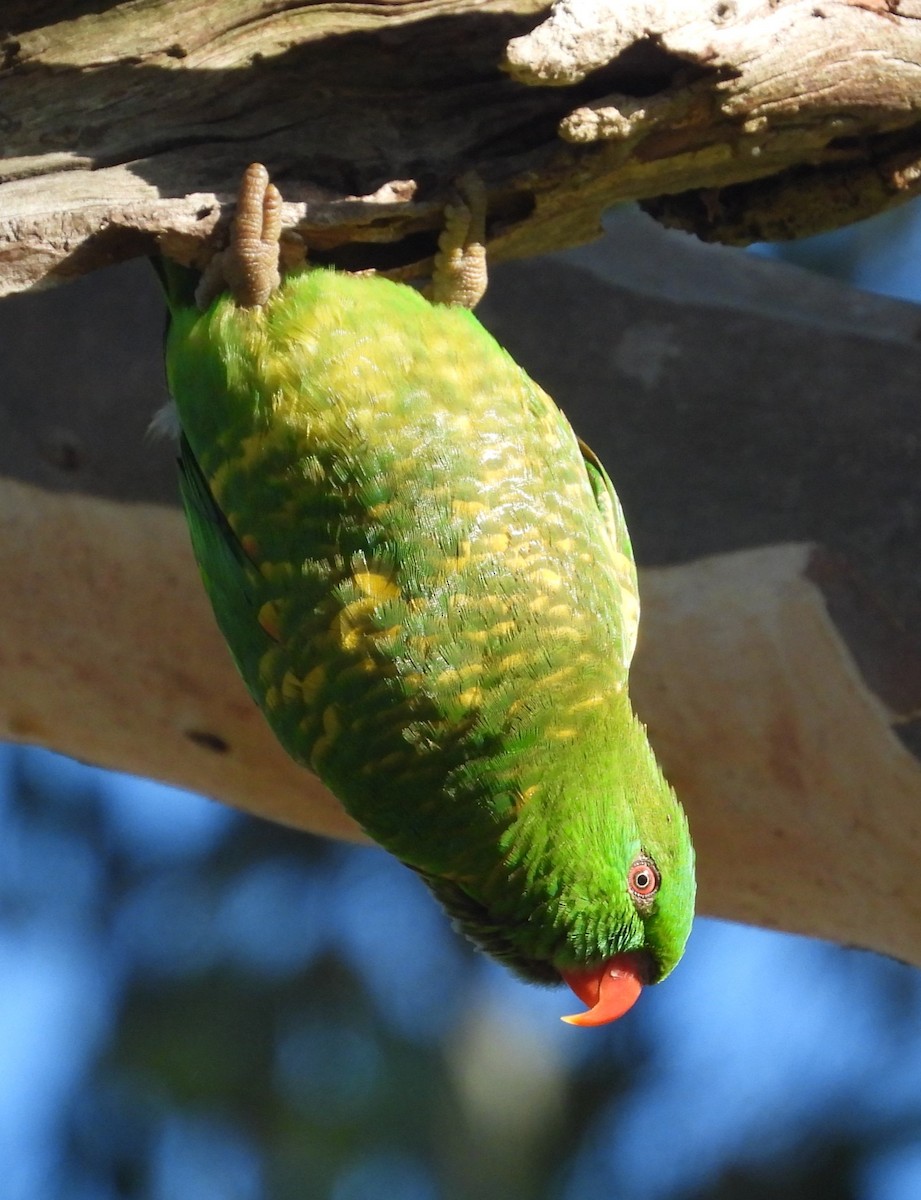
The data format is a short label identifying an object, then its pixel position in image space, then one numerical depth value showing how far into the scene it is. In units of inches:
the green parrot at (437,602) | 230.2
